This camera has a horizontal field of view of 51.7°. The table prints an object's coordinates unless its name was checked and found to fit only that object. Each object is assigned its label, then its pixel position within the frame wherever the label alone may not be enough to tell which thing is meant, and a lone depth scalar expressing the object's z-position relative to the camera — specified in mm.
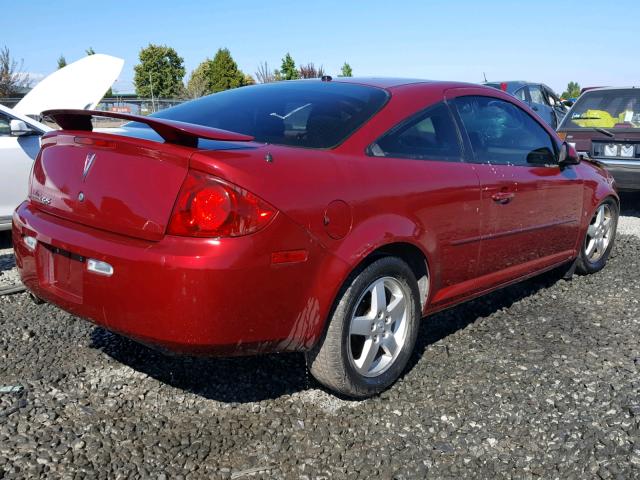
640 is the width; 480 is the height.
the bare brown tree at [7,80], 33341
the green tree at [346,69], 46141
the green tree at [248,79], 52031
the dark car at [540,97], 14719
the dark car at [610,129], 7711
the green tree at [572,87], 104262
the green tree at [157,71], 58750
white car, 6152
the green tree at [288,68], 43844
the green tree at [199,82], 46500
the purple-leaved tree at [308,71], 44066
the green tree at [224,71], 47906
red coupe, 2463
